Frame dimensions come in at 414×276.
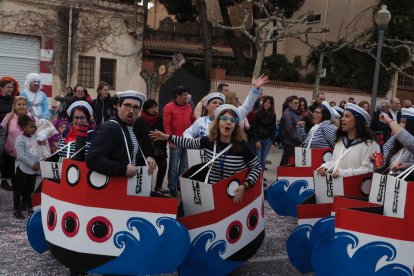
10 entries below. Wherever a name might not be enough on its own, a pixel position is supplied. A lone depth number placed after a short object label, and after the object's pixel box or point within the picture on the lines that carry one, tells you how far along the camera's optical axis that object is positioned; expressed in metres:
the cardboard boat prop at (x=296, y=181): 6.36
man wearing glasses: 3.91
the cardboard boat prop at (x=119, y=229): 4.02
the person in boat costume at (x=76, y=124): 5.09
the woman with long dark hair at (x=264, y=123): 9.68
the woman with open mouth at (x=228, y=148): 4.73
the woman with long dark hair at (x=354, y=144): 5.26
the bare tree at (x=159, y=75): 19.79
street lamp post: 12.43
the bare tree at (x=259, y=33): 18.73
